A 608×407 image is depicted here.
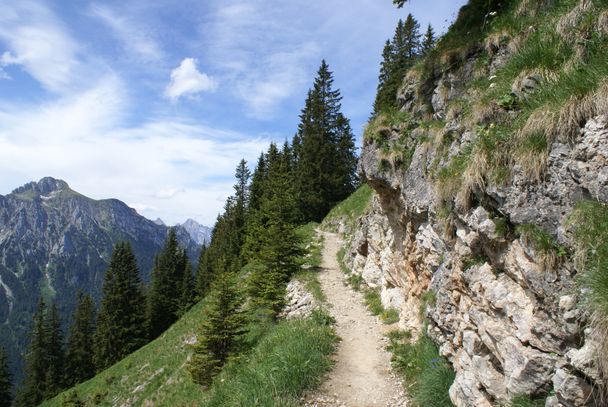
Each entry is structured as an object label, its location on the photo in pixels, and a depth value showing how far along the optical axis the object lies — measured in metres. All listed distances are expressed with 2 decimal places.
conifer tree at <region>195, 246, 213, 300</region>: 48.80
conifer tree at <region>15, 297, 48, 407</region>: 51.62
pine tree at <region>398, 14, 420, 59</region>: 47.66
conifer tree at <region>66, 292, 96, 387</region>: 52.78
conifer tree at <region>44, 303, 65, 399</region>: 51.42
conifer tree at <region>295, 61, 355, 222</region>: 42.62
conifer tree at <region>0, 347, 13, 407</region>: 52.08
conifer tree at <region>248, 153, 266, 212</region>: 44.75
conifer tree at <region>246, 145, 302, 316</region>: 17.69
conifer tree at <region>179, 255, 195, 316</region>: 51.12
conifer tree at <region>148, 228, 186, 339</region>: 53.34
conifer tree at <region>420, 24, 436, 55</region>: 42.00
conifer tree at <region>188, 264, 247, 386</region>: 14.70
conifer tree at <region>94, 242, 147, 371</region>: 47.72
